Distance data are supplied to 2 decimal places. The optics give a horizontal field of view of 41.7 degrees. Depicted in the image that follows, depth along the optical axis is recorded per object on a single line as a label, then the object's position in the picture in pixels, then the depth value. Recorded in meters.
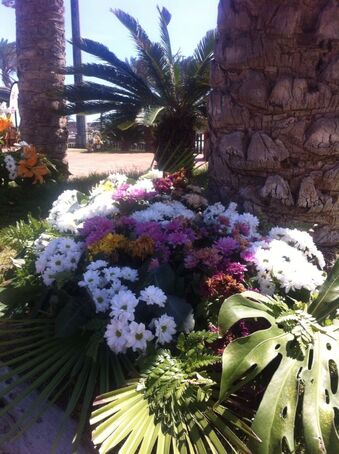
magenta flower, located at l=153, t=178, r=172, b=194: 3.02
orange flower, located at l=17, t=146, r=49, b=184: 5.49
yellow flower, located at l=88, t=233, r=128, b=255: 2.22
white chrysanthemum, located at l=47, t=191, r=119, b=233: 2.71
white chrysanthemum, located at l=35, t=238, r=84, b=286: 2.18
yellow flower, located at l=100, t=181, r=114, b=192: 3.21
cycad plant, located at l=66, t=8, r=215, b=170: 7.05
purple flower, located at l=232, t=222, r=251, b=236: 2.46
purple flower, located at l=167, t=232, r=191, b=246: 2.29
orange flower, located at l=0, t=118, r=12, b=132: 6.16
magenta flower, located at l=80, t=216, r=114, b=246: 2.36
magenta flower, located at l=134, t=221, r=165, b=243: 2.31
